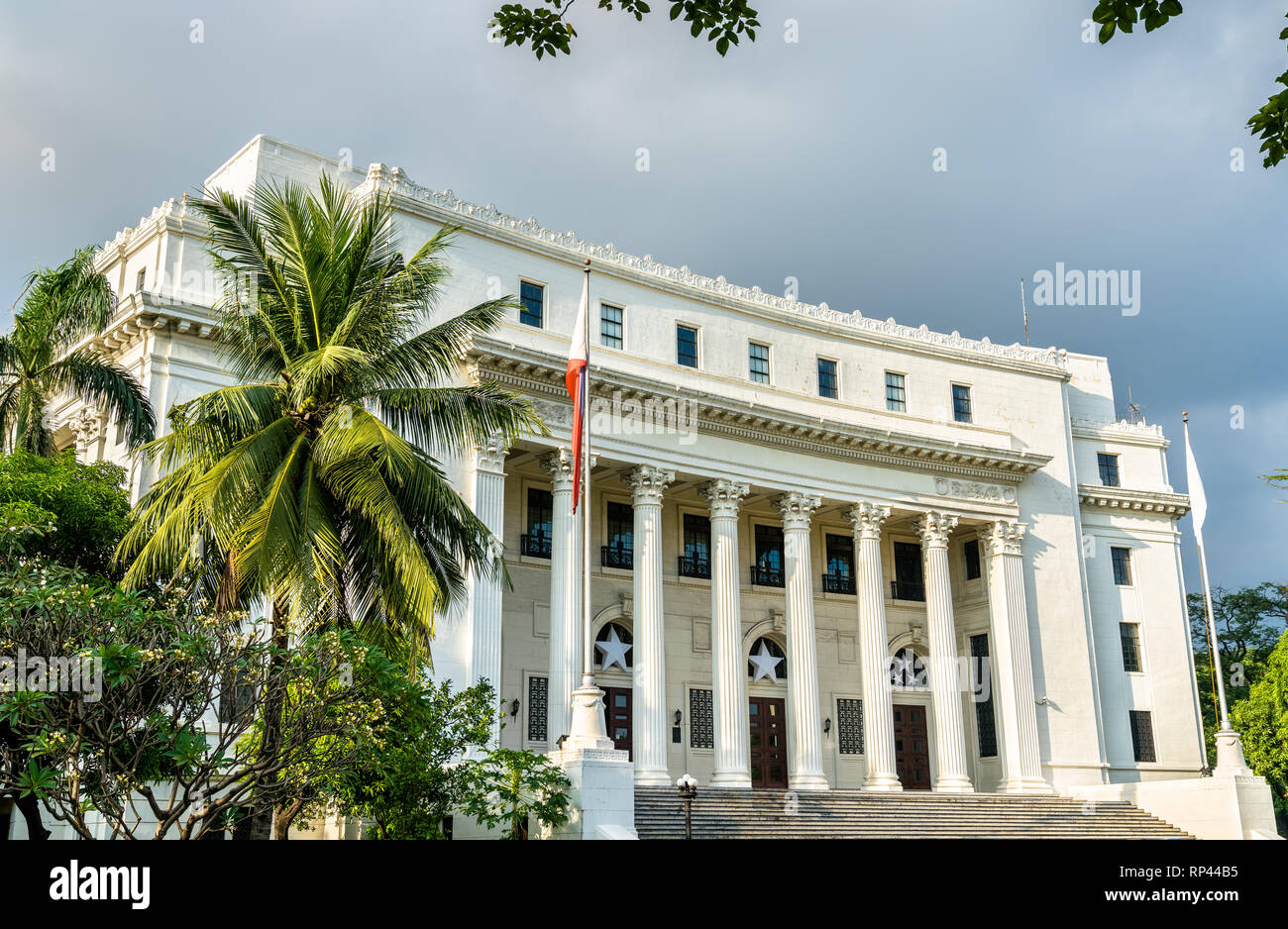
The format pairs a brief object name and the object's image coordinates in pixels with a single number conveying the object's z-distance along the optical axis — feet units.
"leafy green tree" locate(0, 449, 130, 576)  69.31
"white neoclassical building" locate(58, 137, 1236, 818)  107.96
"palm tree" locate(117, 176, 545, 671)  58.75
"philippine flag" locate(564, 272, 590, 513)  79.82
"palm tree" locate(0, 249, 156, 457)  78.54
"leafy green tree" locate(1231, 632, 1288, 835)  148.56
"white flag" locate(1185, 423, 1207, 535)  116.78
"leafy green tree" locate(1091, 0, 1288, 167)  31.07
